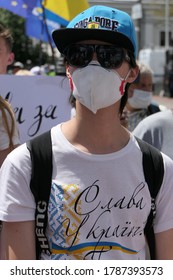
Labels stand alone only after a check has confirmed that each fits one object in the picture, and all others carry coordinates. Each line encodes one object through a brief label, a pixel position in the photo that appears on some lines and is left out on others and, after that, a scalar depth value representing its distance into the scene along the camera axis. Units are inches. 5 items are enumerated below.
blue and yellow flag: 202.5
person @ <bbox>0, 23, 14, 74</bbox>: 121.7
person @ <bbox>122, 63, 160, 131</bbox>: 178.2
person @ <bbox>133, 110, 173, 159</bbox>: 113.7
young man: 63.6
